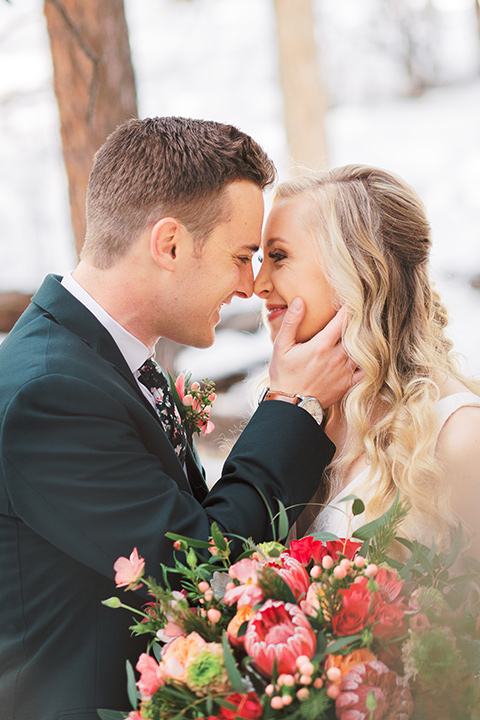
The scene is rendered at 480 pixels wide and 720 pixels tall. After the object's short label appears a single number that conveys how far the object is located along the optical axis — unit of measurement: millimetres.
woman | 1944
